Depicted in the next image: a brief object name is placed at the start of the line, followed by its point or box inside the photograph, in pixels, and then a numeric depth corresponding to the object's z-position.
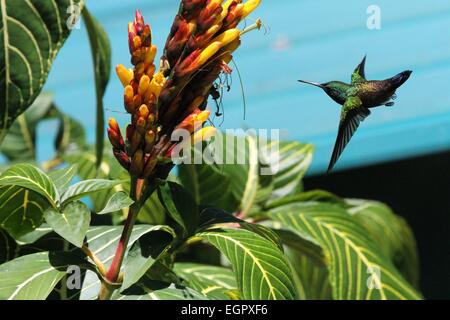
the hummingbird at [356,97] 1.08
